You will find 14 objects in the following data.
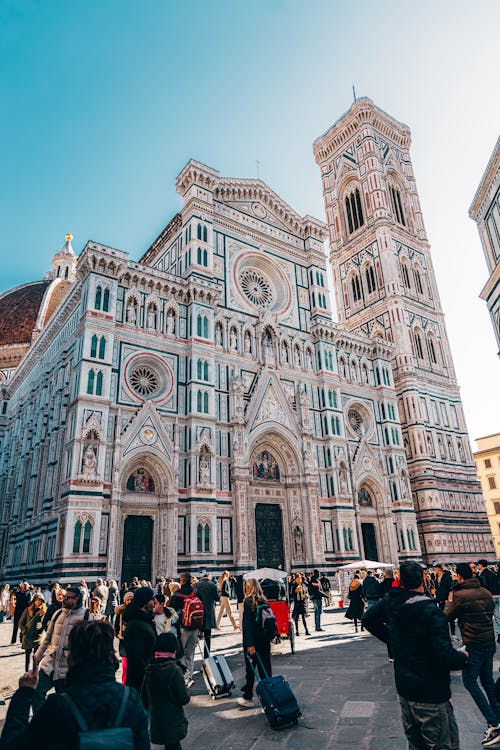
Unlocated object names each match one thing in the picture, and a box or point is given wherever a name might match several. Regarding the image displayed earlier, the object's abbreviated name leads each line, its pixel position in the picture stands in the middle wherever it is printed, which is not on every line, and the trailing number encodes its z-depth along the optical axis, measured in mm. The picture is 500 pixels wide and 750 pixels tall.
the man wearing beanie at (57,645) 5666
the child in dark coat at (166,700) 4234
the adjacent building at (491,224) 17628
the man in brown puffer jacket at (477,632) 5547
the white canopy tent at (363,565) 21250
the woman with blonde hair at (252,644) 7039
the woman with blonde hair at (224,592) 15103
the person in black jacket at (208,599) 9461
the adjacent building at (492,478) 52500
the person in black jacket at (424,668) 3748
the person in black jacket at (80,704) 2307
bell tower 36438
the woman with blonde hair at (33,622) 8164
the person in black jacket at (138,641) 5207
